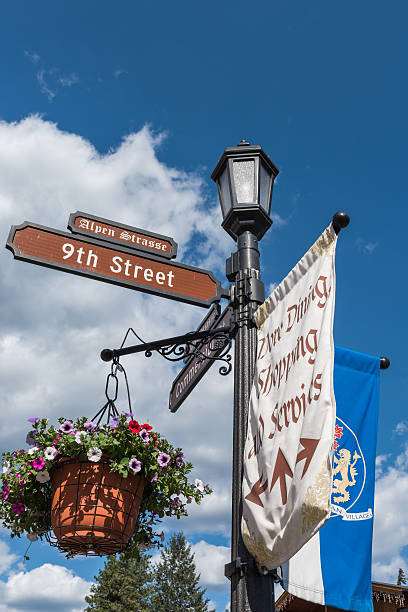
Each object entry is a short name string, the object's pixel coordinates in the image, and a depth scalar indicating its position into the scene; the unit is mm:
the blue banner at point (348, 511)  3145
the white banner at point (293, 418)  2287
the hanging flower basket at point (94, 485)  3250
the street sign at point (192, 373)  3904
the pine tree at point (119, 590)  46531
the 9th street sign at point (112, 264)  3848
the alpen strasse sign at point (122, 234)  4113
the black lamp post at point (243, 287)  2816
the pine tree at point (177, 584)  51469
